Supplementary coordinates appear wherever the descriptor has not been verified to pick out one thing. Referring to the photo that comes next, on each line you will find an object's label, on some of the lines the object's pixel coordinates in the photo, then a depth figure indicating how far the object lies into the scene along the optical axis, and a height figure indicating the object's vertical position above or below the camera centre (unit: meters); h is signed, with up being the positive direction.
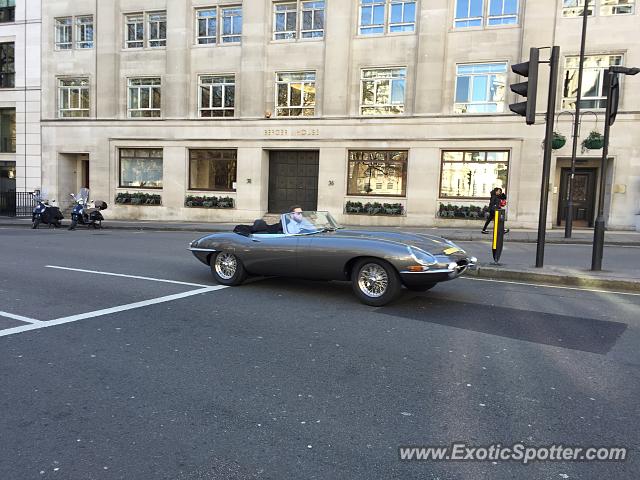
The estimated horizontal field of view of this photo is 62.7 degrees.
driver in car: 7.88 -0.44
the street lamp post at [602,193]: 9.52 +0.28
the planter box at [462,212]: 20.92 -0.40
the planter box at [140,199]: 25.88 -0.55
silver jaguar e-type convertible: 6.70 -0.82
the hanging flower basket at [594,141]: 18.62 +2.35
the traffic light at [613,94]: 9.59 +2.08
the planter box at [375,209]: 22.23 -0.46
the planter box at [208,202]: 24.64 -0.52
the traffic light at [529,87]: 9.28 +2.09
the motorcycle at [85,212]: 21.27 -1.09
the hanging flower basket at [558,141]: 18.56 +2.29
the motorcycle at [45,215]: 21.95 -1.30
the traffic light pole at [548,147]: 9.41 +1.07
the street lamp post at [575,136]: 16.36 +2.27
